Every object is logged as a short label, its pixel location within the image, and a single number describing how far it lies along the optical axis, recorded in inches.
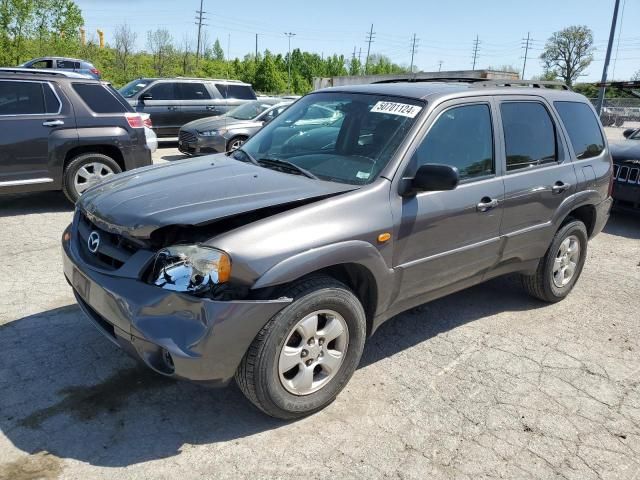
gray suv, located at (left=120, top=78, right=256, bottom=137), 546.6
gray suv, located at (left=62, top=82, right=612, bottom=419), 103.7
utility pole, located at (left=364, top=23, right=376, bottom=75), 3946.9
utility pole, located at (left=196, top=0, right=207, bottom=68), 2646.7
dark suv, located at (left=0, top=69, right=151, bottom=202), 263.9
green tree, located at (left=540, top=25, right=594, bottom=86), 2896.2
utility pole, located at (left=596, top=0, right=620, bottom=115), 858.8
